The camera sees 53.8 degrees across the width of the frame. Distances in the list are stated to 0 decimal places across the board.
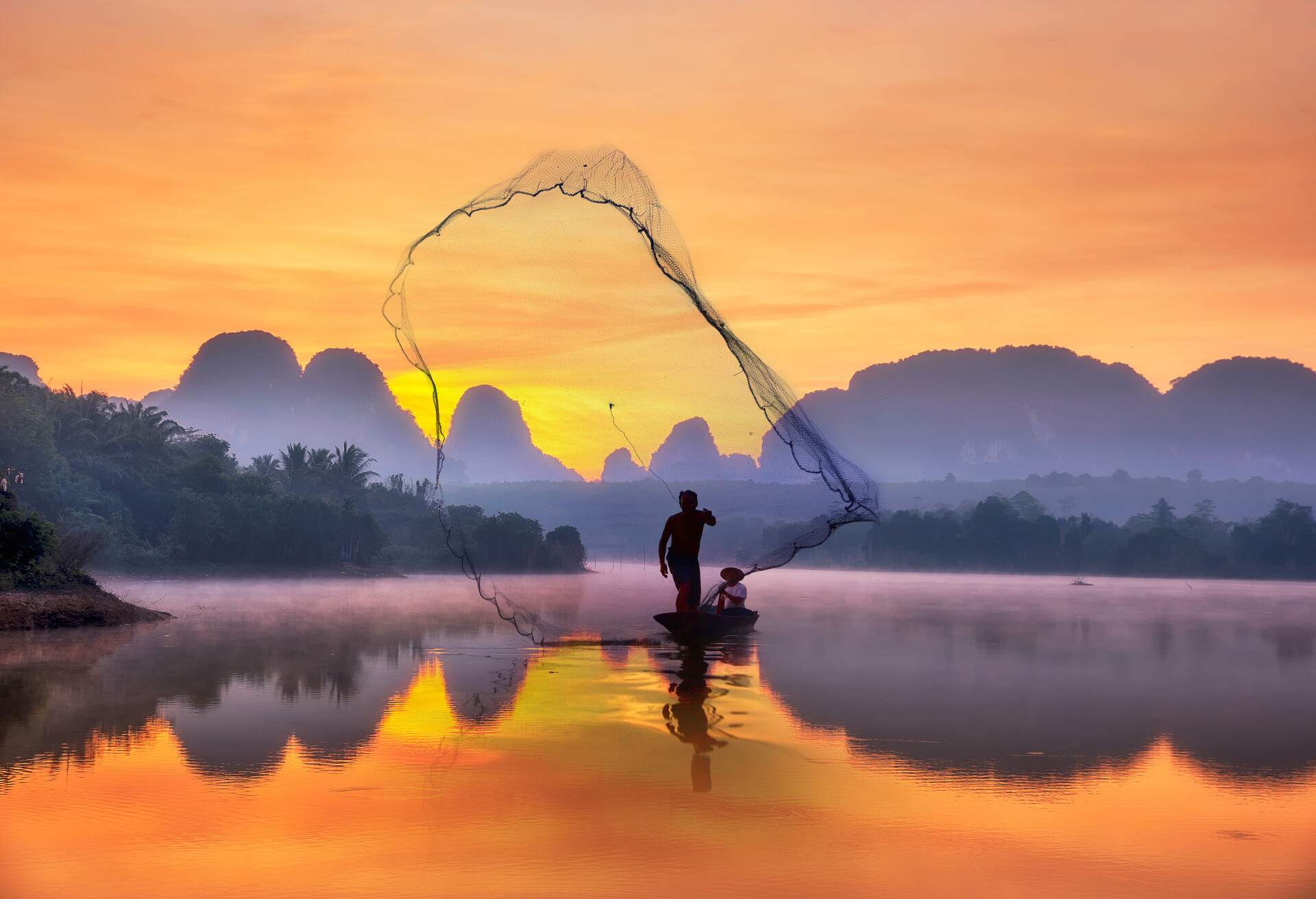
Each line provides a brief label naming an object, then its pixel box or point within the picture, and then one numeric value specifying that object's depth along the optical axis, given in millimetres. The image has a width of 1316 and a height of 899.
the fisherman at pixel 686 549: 22281
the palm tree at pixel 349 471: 97812
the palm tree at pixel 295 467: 96250
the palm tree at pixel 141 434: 79500
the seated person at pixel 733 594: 25188
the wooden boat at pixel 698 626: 22875
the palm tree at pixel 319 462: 98000
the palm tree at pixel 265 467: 96438
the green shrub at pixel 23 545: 27062
